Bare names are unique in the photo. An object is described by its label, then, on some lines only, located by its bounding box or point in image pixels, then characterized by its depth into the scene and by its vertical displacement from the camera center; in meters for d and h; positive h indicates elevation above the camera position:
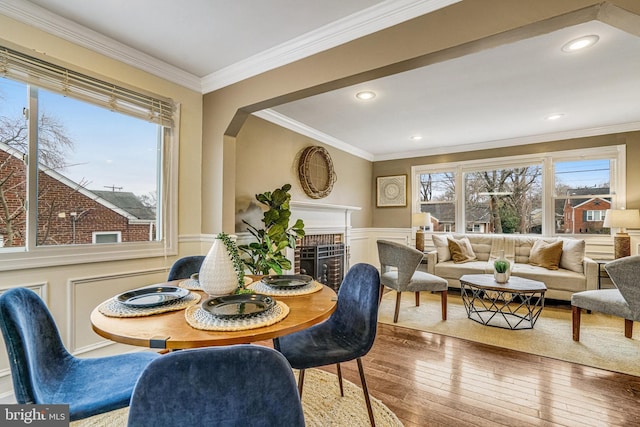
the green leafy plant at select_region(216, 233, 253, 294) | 1.47 -0.24
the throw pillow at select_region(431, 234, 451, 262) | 4.68 -0.49
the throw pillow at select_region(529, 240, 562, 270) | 3.99 -0.53
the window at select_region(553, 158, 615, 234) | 4.26 +0.32
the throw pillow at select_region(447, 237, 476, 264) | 4.59 -0.54
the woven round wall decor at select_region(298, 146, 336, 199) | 4.16 +0.66
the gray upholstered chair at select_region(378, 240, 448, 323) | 3.26 -0.69
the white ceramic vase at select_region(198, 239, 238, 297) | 1.41 -0.27
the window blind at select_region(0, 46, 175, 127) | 1.82 +0.92
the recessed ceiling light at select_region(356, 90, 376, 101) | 3.04 +1.28
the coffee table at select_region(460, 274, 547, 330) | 2.99 -1.00
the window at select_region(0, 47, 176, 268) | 1.88 +0.41
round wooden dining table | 0.99 -0.42
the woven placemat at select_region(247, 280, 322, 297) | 1.59 -0.41
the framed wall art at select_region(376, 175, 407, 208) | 5.73 +0.50
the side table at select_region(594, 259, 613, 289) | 3.72 -0.72
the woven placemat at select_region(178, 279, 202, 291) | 1.67 -0.40
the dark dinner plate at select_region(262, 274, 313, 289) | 1.69 -0.39
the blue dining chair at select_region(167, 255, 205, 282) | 2.14 -0.38
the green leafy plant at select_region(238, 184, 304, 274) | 2.86 -0.21
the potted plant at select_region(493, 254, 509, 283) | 3.14 -0.58
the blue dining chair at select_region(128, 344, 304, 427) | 0.63 -0.37
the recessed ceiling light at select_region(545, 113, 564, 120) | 3.67 +1.27
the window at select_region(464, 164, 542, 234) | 4.73 +0.27
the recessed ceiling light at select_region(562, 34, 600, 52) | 2.13 +1.28
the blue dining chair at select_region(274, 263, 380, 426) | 1.48 -0.68
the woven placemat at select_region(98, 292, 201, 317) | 1.23 -0.40
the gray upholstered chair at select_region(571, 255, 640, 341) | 2.38 -0.71
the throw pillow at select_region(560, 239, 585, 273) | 3.82 -0.52
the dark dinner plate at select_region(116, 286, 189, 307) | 1.33 -0.39
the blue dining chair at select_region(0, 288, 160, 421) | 1.04 -0.65
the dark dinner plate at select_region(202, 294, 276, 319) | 1.21 -0.39
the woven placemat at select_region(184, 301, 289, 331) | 1.09 -0.40
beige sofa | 3.66 -0.68
